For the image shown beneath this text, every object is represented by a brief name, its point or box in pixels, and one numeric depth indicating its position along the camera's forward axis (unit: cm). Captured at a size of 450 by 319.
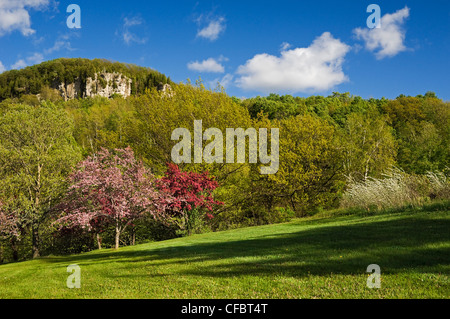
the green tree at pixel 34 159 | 2122
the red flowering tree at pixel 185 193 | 1839
